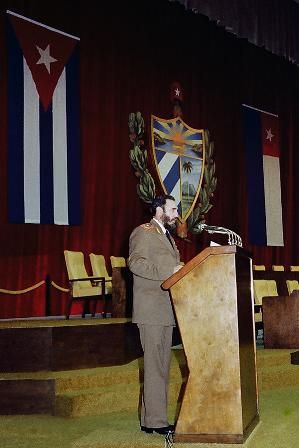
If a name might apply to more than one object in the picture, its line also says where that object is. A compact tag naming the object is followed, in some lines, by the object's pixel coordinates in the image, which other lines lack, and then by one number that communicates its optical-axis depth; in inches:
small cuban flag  411.8
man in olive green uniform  113.3
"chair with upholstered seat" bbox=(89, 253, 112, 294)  277.3
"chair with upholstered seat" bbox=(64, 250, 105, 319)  247.9
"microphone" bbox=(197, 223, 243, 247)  105.5
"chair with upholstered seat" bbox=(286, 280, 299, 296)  323.8
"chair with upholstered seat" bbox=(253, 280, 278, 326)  278.5
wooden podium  103.1
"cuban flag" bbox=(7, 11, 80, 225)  280.2
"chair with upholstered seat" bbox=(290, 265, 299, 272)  389.5
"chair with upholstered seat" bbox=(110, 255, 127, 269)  294.8
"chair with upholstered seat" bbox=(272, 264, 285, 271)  382.6
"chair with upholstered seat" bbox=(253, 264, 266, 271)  350.3
